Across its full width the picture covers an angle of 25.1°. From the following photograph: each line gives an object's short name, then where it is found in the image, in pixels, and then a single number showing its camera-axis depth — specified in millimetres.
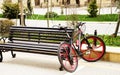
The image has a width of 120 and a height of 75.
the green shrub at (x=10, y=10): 16234
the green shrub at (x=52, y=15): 16206
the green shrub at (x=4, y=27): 9129
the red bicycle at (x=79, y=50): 5141
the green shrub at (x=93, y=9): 16383
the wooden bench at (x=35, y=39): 5486
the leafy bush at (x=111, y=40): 6943
